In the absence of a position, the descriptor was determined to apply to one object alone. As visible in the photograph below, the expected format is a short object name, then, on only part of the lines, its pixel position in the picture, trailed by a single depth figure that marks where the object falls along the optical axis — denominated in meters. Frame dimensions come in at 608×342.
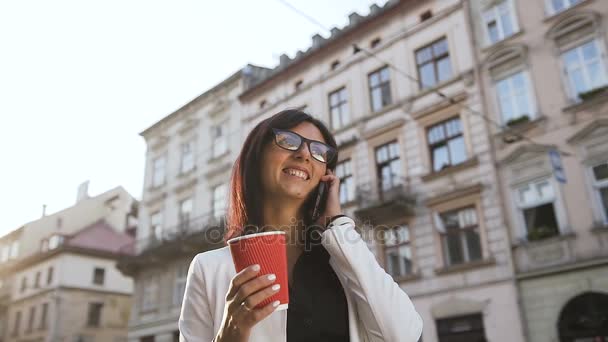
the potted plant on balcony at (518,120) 14.30
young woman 1.54
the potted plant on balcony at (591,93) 12.95
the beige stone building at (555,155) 12.35
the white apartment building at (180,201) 23.66
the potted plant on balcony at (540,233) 13.05
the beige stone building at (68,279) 31.53
